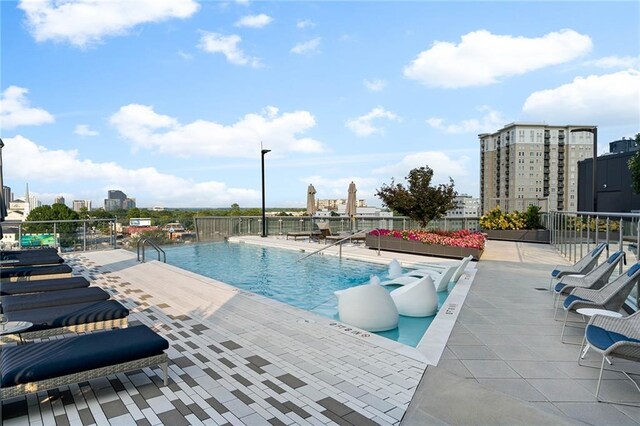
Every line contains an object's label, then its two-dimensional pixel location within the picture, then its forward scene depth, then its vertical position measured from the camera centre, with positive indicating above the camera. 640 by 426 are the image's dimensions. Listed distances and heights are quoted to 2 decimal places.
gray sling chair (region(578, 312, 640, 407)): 2.89 -1.05
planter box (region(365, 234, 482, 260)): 11.09 -1.22
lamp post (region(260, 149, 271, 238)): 17.57 -0.53
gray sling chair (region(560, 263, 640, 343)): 4.28 -1.02
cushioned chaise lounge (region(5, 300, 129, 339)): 3.91 -1.13
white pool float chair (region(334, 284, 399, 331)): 5.12 -1.31
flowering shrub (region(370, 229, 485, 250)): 11.26 -0.91
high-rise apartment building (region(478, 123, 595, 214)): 84.06 +9.99
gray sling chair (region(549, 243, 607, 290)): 6.68 -1.01
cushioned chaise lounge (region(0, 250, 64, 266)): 7.57 -1.03
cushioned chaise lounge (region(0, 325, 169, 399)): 2.68 -1.09
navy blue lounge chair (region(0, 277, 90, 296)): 5.29 -1.07
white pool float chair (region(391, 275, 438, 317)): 6.04 -1.41
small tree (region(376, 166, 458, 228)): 13.64 +0.33
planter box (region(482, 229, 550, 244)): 15.73 -1.15
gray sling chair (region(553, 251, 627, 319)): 5.33 -1.00
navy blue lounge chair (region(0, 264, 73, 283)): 6.45 -1.09
